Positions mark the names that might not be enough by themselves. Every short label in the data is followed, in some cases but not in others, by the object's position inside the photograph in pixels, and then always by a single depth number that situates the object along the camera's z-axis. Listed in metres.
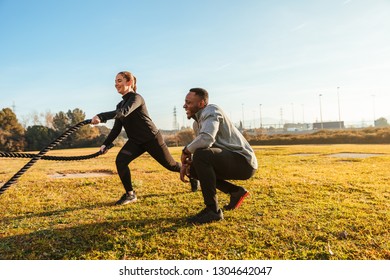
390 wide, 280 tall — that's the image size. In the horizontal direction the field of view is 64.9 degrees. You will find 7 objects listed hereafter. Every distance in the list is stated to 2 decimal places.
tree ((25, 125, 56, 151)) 37.91
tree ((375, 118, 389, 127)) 62.16
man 3.31
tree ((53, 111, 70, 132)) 43.31
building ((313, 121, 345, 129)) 73.75
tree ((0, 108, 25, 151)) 34.69
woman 4.41
